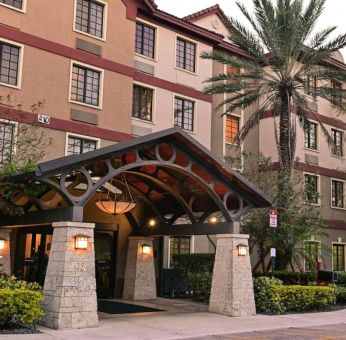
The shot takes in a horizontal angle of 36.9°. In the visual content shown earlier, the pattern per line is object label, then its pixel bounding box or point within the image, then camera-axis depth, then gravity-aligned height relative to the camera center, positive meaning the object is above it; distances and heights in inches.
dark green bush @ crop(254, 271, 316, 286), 789.2 -23.9
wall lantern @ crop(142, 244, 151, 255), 787.4 +11.1
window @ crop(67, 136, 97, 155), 805.9 +169.6
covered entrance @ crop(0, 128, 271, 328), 502.6 +51.2
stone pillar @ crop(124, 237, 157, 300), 776.3 -23.4
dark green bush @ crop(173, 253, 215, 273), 885.8 -7.1
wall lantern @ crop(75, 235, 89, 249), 507.8 +12.1
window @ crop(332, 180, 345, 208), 1241.4 +162.2
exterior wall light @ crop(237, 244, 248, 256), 639.1 +12.5
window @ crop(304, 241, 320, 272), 844.0 +13.9
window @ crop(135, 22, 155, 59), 948.0 +393.8
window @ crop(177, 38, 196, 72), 1011.9 +394.4
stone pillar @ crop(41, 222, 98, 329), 487.5 -26.4
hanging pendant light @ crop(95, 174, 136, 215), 611.2 +58.3
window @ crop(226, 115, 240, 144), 1105.5 +281.1
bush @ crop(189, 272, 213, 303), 769.6 -40.2
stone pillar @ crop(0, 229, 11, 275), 650.2 -2.5
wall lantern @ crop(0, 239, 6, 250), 648.4 +9.7
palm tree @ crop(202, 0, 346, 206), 835.4 +326.4
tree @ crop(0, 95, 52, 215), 543.2 +109.0
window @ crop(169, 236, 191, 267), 949.7 +22.5
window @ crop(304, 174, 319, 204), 846.5 +111.9
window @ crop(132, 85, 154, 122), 927.7 +273.1
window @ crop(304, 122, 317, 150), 1199.3 +283.5
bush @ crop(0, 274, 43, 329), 450.0 -47.1
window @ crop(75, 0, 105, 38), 847.1 +386.8
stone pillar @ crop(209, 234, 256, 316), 622.5 -26.5
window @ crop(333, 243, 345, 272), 1211.9 +12.5
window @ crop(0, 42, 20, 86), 751.7 +271.2
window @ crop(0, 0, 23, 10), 764.4 +364.6
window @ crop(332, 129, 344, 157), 1273.4 +301.4
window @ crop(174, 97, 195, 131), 983.0 +272.9
